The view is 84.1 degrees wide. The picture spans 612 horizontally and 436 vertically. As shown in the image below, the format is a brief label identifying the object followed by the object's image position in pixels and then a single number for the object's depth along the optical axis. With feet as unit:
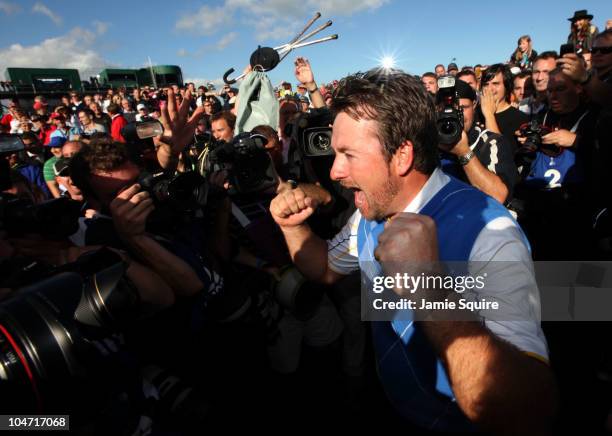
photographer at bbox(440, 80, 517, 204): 8.50
